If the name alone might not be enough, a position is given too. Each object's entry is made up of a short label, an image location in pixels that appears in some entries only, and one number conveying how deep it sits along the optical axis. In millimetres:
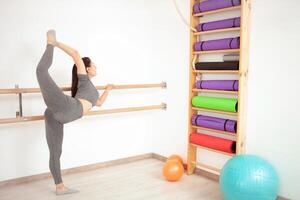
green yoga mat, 3043
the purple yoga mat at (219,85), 3033
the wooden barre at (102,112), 3043
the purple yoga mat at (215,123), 3070
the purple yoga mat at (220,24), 3002
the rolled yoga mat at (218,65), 3035
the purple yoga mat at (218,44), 3005
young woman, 2725
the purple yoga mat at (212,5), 3007
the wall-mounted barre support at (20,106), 3134
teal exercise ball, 2465
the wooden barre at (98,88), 2979
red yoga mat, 3102
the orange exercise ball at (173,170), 3363
